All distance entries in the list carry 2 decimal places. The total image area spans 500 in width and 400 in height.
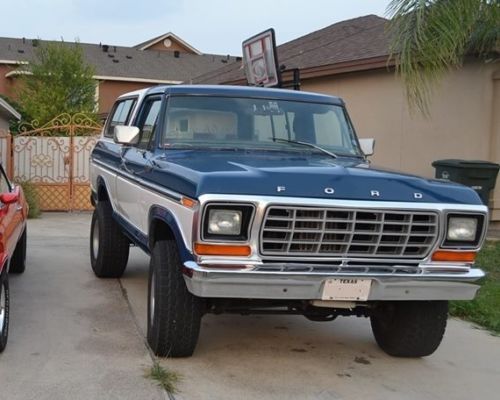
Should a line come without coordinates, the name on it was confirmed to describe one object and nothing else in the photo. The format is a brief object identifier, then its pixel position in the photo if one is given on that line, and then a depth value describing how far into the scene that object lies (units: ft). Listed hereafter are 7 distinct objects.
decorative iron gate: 51.03
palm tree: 30.86
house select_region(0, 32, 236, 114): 125.59
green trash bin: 35.94
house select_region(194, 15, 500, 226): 39.24
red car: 16.90
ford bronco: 14.35
